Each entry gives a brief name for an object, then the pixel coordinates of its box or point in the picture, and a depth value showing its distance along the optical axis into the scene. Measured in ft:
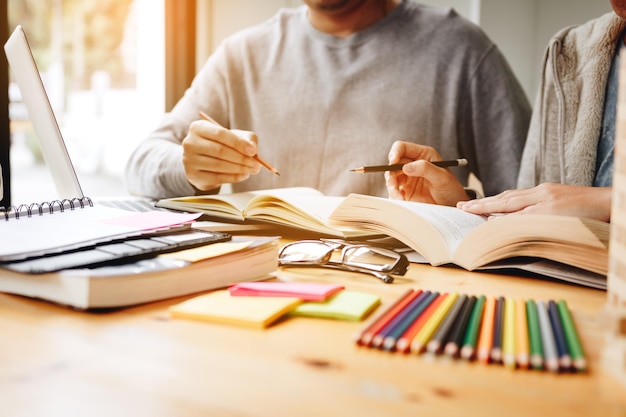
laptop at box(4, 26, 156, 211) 2.81
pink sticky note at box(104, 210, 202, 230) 2.19
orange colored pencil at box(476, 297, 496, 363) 1.35
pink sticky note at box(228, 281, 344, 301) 1.77
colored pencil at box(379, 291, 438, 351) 1.42
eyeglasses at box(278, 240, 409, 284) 2.23
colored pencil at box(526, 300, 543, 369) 1.31
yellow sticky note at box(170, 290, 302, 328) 1.61
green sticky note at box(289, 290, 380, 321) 1.67
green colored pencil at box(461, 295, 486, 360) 1.36
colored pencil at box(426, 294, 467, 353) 1.38
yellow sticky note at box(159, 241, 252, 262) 1.92
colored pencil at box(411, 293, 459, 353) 1.39
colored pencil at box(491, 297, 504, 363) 1.34
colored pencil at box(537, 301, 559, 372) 1.30
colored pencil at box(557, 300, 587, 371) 1.31
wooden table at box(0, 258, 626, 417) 1.15
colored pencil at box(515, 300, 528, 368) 1.32
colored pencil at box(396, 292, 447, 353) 1.40
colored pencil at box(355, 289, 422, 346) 1.45
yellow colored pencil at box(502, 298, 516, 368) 1.33
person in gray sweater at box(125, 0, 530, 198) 5.11
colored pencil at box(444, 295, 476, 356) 1.37
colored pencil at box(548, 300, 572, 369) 1.30
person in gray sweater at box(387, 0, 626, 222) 4.21
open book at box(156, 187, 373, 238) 2.73
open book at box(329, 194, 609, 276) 2.11
